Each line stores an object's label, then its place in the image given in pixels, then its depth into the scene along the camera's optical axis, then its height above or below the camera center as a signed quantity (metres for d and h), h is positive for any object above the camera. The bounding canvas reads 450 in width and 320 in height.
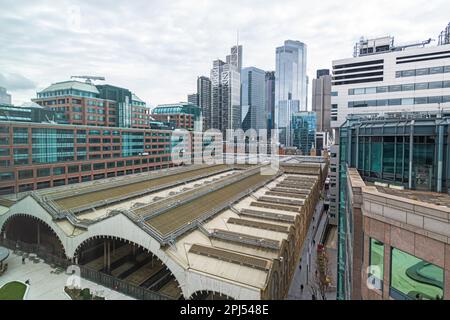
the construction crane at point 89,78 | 88.60 +23.77
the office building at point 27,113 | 56.84 +7.92
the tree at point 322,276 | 29.05 -15.48
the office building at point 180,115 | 131.75 +16.33
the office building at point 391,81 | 43.09 +12.18
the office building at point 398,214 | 9.58 -2.80
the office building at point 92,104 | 75.81 +13.40
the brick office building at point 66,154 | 53.66 -1.83
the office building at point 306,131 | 196.38 +12.21
